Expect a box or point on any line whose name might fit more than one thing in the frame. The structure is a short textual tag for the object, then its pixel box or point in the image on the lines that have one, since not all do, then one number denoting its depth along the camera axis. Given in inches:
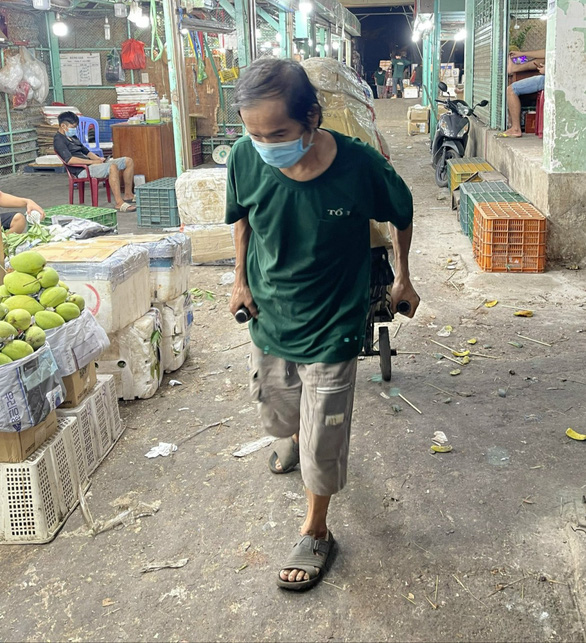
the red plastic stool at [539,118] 361.4
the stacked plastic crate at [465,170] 374.0
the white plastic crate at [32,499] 114.0
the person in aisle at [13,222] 264.4
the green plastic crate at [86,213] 275.7
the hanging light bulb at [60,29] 583.2
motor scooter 460.3
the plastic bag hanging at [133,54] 619.5
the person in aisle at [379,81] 1325.0
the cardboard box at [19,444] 112.4
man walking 88.4
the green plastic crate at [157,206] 347.6
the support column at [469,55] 516.1
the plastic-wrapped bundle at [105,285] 152.9
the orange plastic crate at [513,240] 250.7
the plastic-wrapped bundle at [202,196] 282.0
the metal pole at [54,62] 624.7
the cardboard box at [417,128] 802.8
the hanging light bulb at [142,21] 511.9
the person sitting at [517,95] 364.2
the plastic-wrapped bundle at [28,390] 110.0
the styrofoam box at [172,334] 180.5
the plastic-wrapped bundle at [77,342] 128.3
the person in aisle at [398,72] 1246.2
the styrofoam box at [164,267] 177.3
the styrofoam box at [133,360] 162.6
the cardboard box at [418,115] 806.5
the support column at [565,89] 237.5
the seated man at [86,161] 405.4
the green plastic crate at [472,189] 309.3
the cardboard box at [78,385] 131.7
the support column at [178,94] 323.3
